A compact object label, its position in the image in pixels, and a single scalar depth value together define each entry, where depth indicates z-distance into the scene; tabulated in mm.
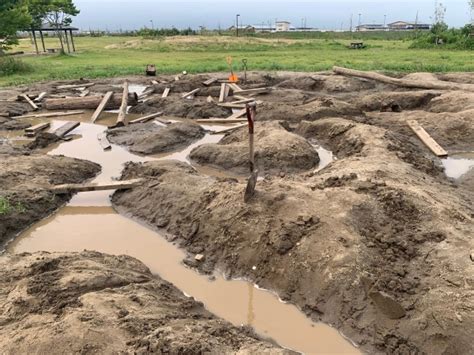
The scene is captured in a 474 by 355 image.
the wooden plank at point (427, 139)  11656
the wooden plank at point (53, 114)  17000
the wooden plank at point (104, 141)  13219
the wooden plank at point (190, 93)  19128
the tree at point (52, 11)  32125
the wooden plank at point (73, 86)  20916
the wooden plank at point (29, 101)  17844
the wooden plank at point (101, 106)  16450
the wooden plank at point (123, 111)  15148
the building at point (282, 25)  91394
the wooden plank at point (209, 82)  20742
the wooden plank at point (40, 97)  18562
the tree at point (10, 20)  24927
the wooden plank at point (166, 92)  19266
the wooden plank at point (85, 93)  19492
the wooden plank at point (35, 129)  14297
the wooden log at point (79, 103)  17859
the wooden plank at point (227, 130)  14003
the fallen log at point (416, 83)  17016
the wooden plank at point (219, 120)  15539
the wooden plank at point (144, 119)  15595
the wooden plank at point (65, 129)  14231
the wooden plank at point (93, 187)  9438
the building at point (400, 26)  82262
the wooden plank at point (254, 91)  19294
